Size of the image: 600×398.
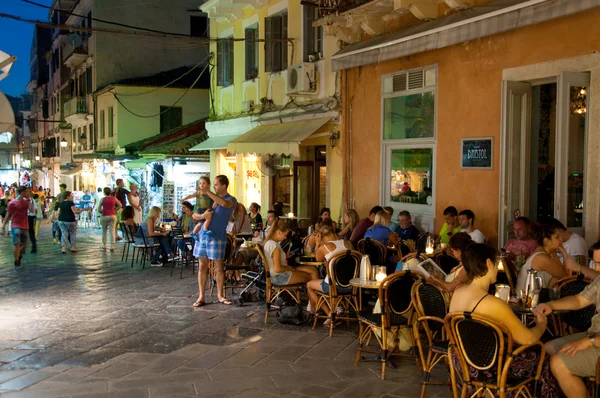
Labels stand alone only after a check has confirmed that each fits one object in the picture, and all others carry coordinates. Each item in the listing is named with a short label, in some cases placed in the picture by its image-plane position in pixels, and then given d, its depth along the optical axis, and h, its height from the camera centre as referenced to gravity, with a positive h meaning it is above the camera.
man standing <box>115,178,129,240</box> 19.42 -0.50
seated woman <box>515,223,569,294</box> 6.45 -0.83
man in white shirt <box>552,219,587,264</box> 8.01 -0.87
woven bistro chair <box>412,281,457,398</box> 5.61 -1.17
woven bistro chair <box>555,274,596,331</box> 5.79 -1.05
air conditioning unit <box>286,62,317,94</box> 14.60 +2.12
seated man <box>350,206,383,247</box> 11.35 -0.92
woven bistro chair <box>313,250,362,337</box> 7.93 -1.25
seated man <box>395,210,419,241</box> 11.17 -0.88
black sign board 9.98 +0.34
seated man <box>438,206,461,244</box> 10.16 -0.68
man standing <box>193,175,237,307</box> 9.61 -0.94
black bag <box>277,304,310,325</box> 8.44 -1.76
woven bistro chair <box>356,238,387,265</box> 9.32 -1.05
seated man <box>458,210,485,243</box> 9.72 -0.66
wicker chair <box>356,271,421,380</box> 6.40 -1.34
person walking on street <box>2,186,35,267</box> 14.37 -1.03
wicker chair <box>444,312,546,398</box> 4.64 -1.25
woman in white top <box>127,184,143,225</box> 19.28 -0.64
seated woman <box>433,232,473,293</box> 6.19 -0.91
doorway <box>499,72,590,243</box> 8.39 +0.35
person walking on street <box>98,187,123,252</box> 17.20 -0.96
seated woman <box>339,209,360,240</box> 12.05 -0.84
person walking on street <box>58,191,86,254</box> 16.50 -1.13
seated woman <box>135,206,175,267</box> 13.93 -1.24
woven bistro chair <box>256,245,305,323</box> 8.77 -1.47
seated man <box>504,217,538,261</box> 8.34 -0.86
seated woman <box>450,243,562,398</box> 4.74 -0.96
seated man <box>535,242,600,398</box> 4.62 -1.29
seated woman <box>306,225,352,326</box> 8.23 -0.94
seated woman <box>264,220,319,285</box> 8.77 -1.18
